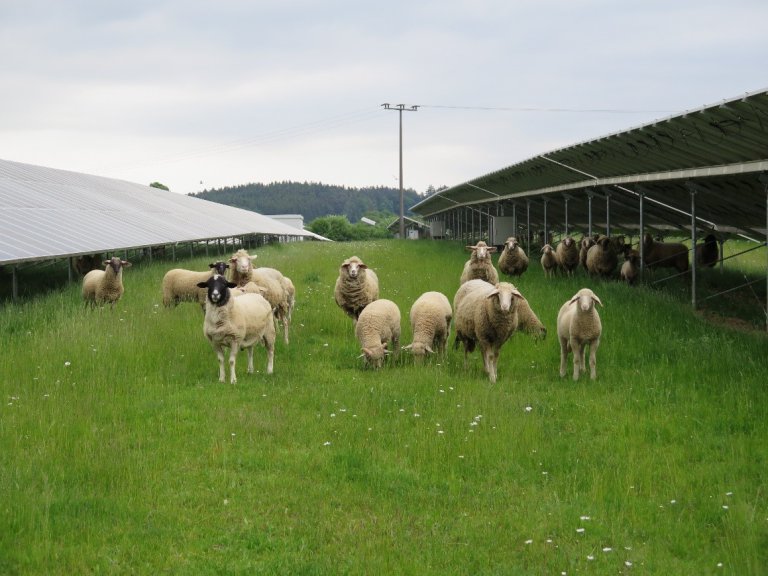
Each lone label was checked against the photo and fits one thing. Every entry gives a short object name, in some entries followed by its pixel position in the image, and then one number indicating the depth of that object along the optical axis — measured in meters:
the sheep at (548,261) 24.66
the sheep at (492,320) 10.88
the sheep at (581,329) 10.62
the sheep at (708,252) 26.69
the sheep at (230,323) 10.60
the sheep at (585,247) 25.27
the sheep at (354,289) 14.32
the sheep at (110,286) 16.81
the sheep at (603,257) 23.47
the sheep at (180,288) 17.00
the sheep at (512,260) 23.36
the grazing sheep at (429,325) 11.54
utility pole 68.88
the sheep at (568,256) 24.67
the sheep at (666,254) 24.77
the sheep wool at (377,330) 11.37
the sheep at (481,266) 16.45
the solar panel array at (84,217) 18.77
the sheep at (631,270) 21.97
